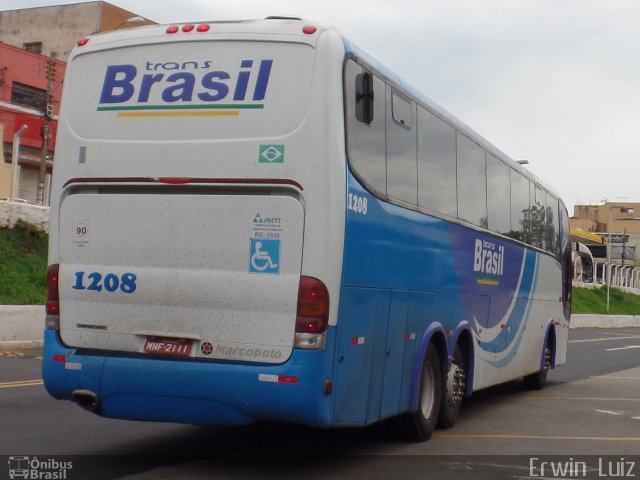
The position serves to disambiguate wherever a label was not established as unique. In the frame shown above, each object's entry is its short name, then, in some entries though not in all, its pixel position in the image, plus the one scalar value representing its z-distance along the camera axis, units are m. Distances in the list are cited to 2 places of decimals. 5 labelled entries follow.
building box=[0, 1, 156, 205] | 47.28
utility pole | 43.04
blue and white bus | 7.68
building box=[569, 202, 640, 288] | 107.16
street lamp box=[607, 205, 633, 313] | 144.81
